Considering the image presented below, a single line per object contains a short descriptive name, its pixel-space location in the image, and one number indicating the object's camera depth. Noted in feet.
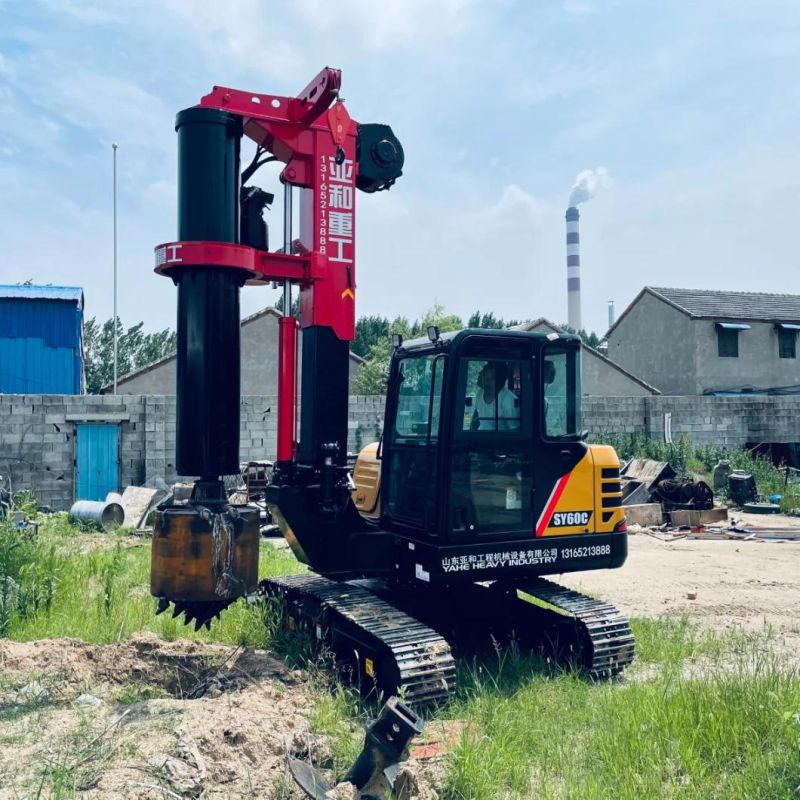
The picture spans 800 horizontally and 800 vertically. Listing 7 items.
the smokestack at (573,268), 187.73
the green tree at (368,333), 157.07
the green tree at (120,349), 136.56
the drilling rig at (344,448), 15.35
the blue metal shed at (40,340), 65.72
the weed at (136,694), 16.37
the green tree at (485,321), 143.50
